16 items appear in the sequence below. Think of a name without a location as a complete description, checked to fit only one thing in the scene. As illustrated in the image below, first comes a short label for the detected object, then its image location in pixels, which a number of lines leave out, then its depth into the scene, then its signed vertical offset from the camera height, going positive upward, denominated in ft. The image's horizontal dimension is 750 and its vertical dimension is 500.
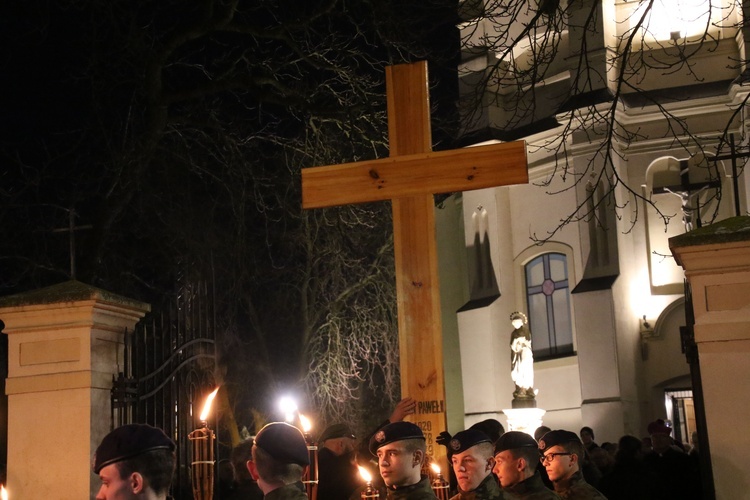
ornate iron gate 26.55 +2.38
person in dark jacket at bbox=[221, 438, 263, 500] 20.04 -0.28
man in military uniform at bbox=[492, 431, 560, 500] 19.65 -0.31
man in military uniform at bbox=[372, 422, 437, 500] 17.31 -0.12
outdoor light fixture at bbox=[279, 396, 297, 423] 18.69 +0.87
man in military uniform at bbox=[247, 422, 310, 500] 14.25 -0.01
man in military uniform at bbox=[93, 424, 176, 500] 11.75 +0.00
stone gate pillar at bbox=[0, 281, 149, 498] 25.68 +2.07
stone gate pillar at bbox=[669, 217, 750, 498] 24.00 +2.30
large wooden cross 23.43 +6.03
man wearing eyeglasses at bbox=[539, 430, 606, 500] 21.27 -0.32
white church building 79.87 +14.46
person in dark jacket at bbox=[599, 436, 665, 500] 30.48 -1.01
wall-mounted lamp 81.46 +8.36
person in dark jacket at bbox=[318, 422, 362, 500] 25.29 -0.28
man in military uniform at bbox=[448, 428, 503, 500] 18.57 -0.27
